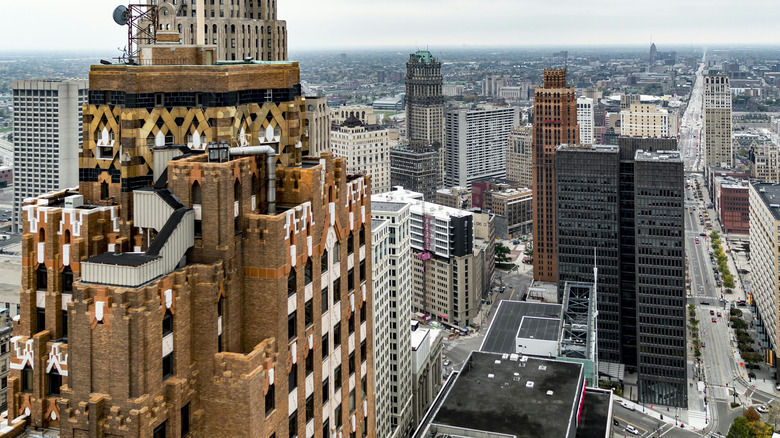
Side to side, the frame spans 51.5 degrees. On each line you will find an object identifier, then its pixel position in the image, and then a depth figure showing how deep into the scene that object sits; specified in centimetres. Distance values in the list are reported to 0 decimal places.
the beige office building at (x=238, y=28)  8681
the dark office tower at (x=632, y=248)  17388
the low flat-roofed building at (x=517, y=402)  10919
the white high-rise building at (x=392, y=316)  13812
